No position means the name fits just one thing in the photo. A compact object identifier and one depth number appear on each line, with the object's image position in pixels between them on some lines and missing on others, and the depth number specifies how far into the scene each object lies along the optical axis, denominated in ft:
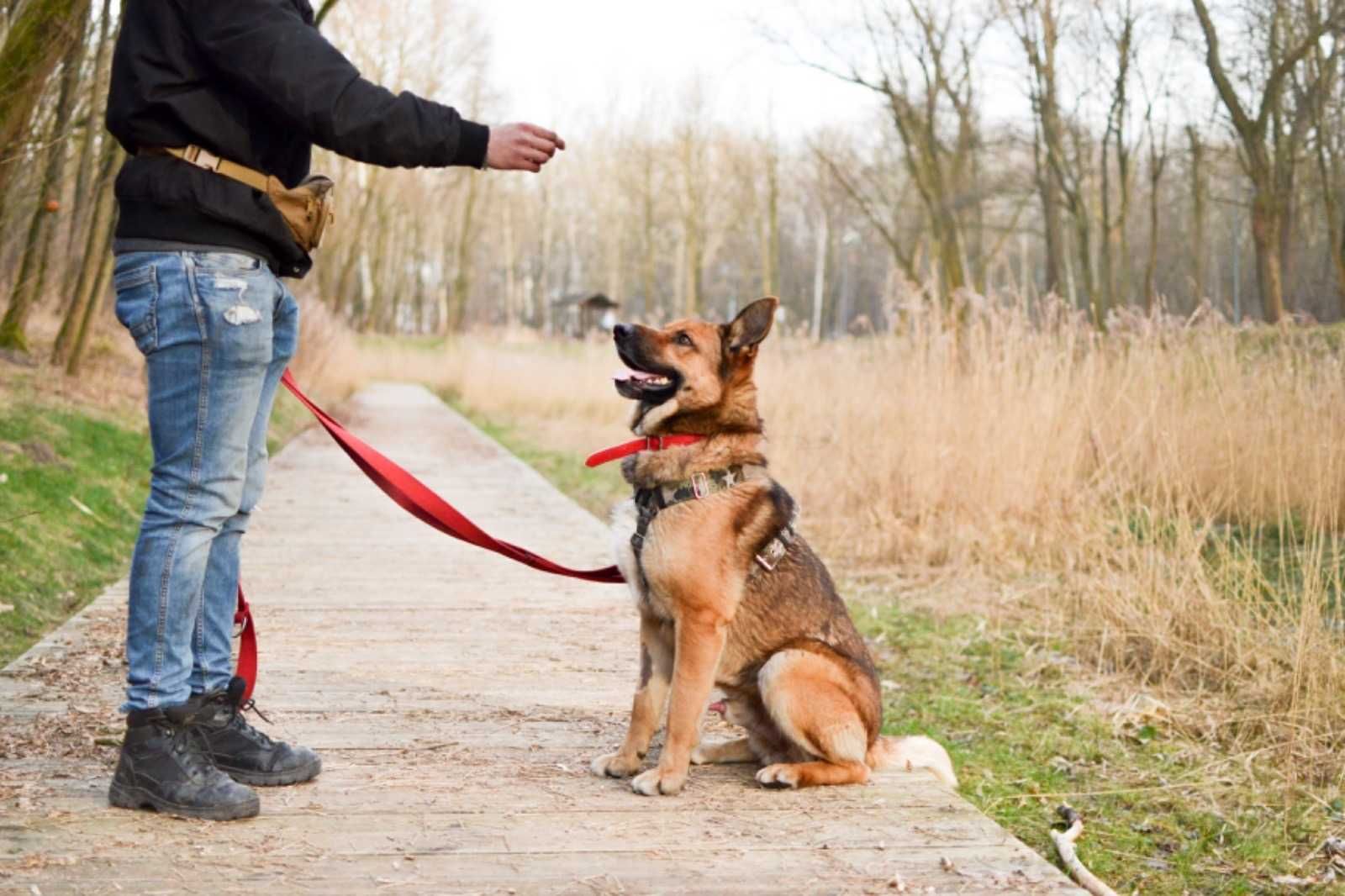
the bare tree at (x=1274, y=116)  54.65
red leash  11.78
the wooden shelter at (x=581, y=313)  173.68
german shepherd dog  11.02
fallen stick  9.78
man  9.34
